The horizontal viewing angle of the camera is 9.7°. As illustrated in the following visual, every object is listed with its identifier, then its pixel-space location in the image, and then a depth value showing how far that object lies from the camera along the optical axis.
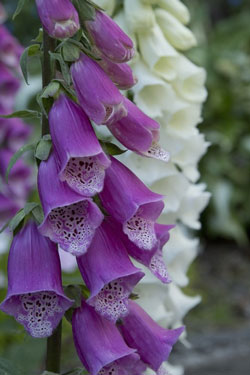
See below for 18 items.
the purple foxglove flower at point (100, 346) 0.66
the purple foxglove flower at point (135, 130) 0.67
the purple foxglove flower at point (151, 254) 0.67
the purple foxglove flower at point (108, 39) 0.66
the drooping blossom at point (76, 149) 0.64
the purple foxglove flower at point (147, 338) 0.69
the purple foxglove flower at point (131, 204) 0.66
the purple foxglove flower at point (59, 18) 0.63
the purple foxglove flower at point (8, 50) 1.14
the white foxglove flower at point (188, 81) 0.86
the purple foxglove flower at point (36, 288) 0.64
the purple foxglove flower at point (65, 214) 0.64
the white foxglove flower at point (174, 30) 0.86
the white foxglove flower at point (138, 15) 0.84
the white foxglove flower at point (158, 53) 0.84
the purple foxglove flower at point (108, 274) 0.65
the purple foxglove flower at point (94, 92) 0.64
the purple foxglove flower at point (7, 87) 1.19
